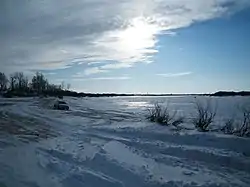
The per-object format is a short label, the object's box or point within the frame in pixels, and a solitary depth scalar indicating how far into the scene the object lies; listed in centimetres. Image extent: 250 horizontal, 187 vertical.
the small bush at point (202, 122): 889
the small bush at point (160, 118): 995
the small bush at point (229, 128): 816
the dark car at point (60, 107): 1727
